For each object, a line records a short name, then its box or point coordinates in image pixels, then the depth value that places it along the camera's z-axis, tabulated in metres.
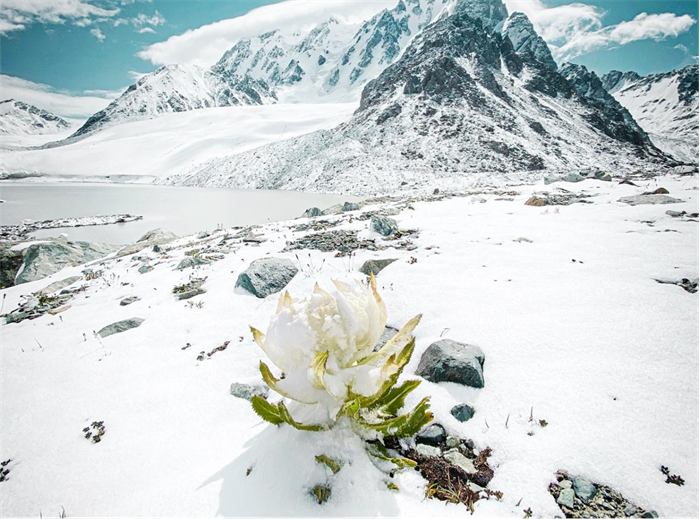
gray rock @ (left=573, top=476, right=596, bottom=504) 1.69
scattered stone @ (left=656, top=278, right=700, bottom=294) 3.39
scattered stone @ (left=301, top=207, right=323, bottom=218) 12.36
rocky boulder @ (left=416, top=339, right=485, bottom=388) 2.46
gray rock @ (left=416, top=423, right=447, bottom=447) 2.08
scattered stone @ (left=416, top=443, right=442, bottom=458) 1.98
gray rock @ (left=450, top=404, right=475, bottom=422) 2.23
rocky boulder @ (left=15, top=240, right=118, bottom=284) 8.51
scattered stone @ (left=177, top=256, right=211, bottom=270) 6.39
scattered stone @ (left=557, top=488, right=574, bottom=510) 1.66
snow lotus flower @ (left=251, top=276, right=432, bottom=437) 1.67
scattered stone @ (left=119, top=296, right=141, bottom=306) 5.21
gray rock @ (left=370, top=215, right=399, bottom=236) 7.10
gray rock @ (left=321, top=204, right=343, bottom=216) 12.90
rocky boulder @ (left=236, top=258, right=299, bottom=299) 4.64
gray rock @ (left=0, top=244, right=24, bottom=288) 8.41
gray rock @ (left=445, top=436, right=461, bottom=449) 2.06
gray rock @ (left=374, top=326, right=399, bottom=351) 3.05
